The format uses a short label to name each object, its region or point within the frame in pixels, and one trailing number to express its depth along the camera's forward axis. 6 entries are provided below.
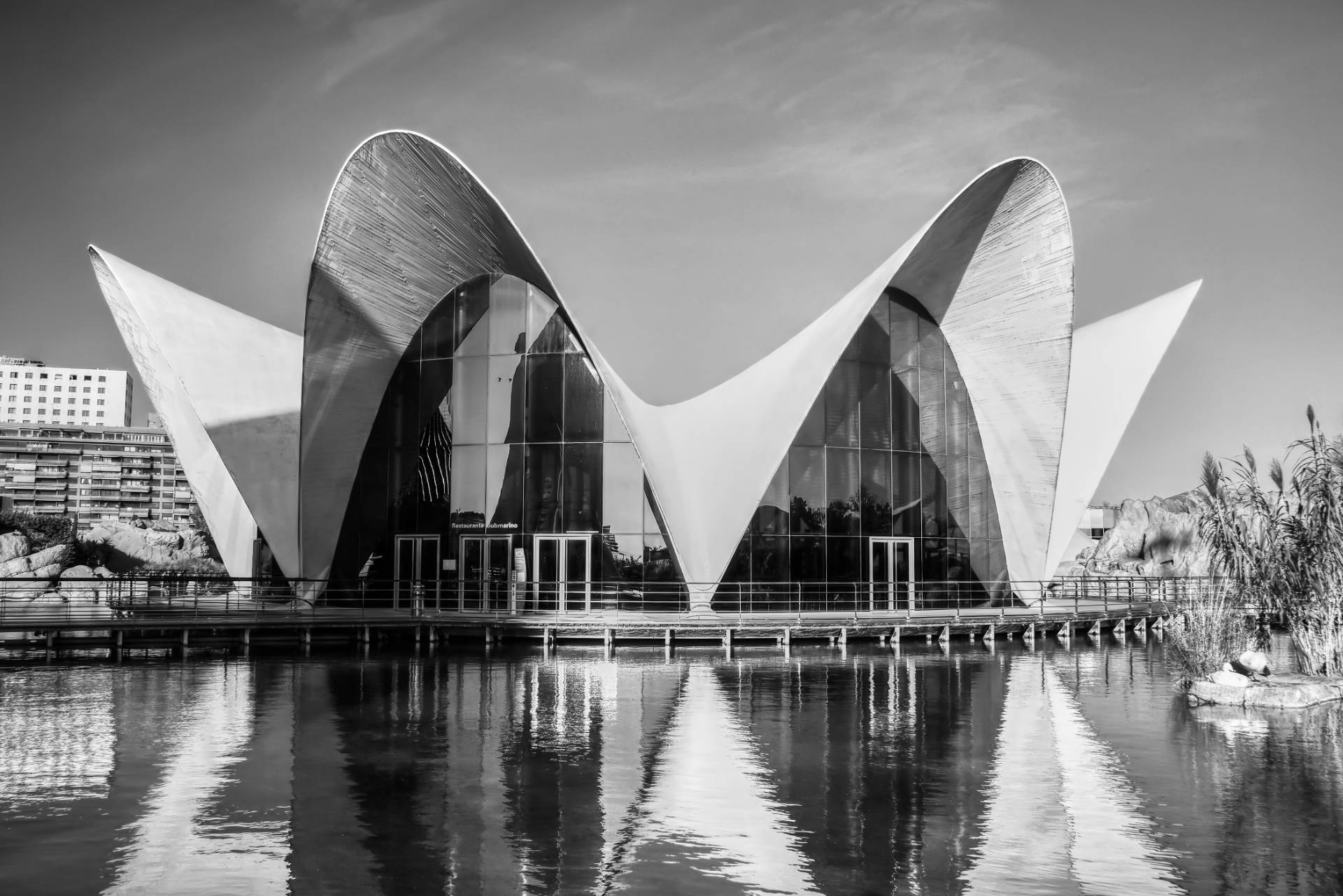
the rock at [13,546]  39.34
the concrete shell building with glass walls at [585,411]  25.30
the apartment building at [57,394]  164.50
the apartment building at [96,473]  120.19
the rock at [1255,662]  16.39
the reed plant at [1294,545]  16.42
